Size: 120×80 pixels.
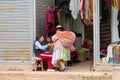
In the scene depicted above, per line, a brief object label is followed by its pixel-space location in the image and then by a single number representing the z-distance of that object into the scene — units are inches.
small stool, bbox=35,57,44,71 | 467.1
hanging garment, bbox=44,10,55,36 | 484.4
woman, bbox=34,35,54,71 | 465.1
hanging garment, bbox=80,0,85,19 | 467.2
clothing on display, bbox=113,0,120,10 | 447.8
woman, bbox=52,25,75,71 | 457.1
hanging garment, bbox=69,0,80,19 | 476.1
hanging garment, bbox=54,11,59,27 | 501.4
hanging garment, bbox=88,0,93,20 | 465.1
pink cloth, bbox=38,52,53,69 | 466.9
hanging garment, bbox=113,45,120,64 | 441.4
